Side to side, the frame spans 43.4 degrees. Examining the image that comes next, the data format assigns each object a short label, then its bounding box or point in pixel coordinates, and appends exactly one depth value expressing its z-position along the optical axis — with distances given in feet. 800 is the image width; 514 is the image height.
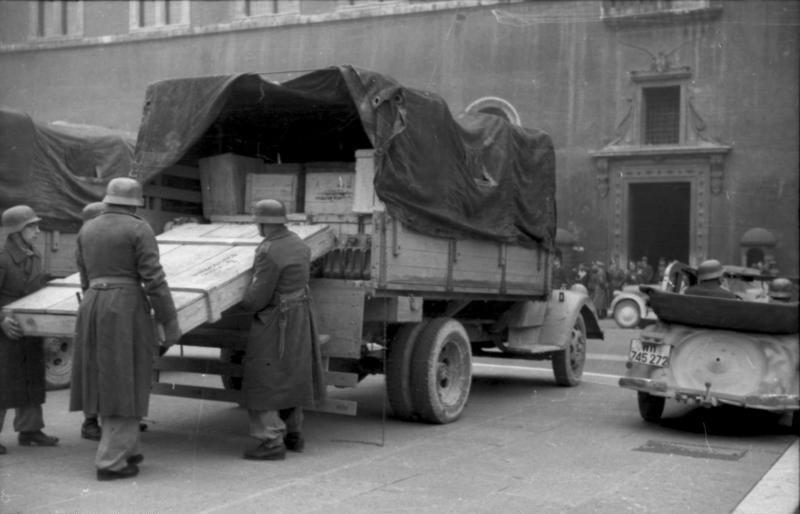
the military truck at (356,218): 27.20
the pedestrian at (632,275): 87.91
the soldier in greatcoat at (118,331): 22.03
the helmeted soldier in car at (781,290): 35.99
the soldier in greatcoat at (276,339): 24.45
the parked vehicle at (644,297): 34.71
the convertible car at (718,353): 28.25
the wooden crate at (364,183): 29.35
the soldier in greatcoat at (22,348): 24.89
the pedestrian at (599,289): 78.74
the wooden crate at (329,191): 30.76
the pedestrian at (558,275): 40.14
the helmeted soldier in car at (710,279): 31.07
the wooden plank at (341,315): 27.37
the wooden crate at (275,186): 32.07
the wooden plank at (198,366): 26.66
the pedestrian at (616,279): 84.53
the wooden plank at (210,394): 26.22
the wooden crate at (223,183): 32.12
